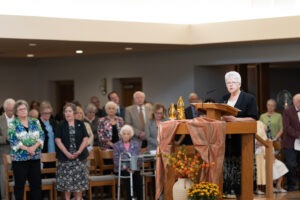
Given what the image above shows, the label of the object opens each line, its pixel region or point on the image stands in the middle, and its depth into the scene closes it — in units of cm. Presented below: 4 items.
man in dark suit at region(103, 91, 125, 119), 1567
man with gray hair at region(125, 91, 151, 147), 1459
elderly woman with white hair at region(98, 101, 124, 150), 1383
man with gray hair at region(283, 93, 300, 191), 1482
